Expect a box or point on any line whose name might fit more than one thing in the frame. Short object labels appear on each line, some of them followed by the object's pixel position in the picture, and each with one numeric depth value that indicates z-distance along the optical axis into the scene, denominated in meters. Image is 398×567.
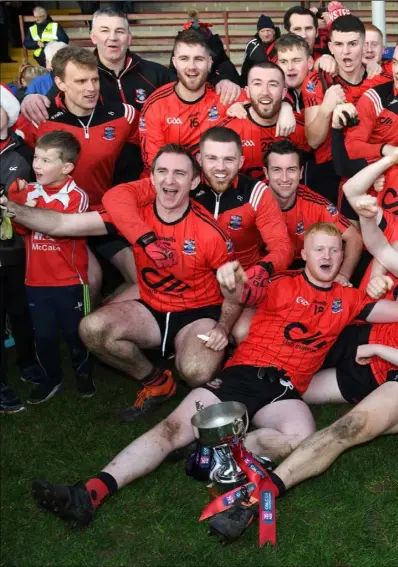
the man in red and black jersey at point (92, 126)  5.77
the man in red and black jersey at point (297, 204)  5.54
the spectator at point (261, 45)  7.83
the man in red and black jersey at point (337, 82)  6.02
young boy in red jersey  5.35
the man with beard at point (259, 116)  5.68
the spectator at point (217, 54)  7.76
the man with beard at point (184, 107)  5.82
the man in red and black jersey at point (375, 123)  5.80
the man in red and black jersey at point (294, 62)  6.37
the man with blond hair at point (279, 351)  4.56
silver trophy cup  4.04
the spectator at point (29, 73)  9.74
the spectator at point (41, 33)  13.58
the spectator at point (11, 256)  5.36
